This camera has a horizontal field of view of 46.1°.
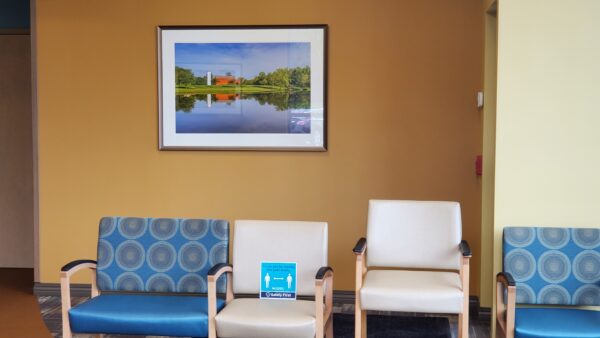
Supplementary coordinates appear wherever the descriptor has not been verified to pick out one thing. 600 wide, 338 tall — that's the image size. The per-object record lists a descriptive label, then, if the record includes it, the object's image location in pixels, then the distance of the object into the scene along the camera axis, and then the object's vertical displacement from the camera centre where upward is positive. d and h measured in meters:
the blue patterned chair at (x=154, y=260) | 4.02 -0.65
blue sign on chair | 3.97 -0.74
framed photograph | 5.49 +0.49
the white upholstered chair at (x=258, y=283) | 3.63 -0.75
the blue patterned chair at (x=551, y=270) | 3.95 -0.67
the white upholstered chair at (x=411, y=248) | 4.07 -0.60
